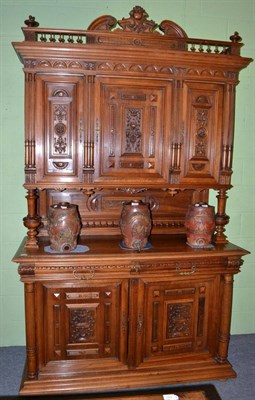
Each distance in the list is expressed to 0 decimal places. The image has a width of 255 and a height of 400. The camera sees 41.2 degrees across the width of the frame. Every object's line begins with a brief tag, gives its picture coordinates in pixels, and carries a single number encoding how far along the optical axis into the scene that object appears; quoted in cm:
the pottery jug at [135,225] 228
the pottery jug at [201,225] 236
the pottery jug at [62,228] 218
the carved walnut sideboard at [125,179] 213
